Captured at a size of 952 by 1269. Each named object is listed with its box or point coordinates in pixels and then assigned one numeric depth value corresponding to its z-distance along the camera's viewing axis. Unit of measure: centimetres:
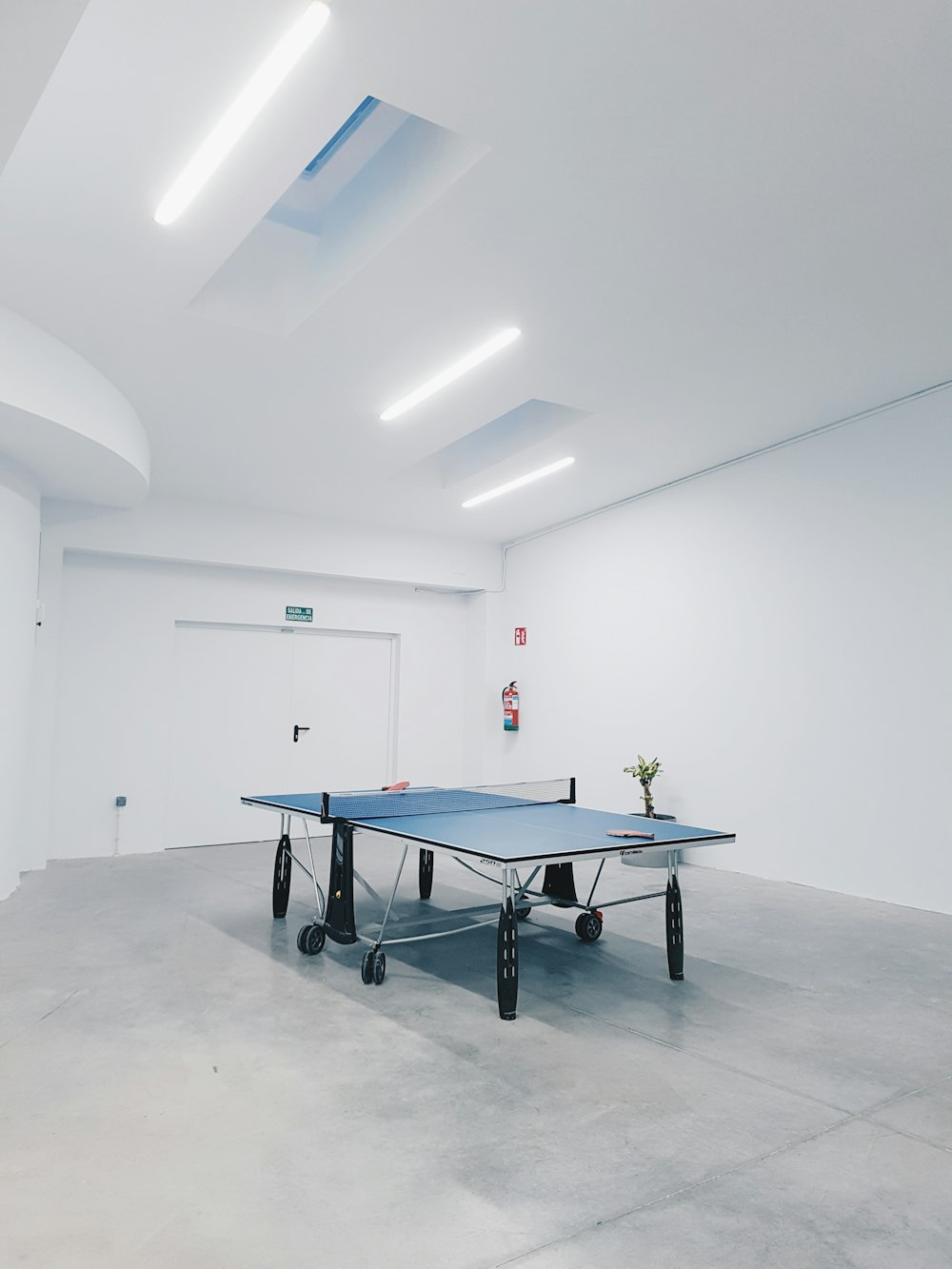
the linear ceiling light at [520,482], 729
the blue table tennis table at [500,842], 352
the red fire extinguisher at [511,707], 968
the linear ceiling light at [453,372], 491
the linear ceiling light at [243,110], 275
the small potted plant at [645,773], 750
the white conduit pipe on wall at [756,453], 576
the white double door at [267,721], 841
